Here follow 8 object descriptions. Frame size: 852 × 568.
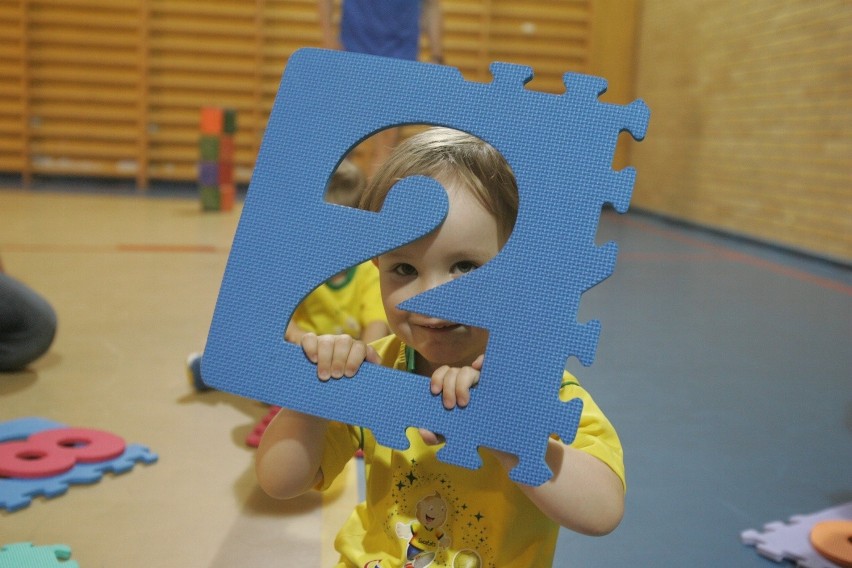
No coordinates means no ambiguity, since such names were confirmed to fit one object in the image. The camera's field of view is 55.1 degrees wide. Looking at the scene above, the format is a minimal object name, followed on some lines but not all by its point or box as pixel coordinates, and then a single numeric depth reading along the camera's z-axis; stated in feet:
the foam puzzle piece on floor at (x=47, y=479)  4.50
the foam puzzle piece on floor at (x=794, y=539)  4.27
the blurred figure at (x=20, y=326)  6.46
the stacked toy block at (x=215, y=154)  18.02
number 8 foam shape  4.75
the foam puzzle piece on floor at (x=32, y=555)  3.74
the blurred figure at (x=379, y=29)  11.02
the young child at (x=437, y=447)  2.53
